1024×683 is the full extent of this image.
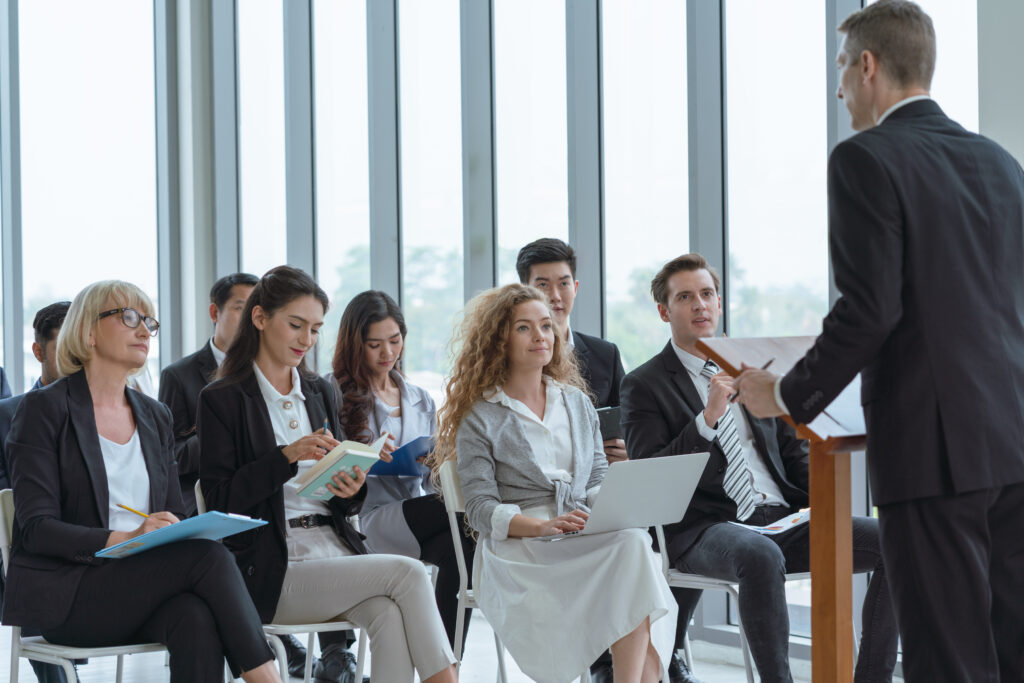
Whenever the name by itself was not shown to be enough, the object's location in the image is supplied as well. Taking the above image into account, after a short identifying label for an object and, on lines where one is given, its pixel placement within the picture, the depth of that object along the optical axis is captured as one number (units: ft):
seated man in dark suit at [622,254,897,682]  21.38
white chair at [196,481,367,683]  19.34
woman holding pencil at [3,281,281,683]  18.31
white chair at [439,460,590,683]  23.12
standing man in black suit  13.43
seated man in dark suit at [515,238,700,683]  28.35
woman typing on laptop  20.79
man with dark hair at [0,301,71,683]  26.18
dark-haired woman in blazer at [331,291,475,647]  26.37
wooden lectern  14.32
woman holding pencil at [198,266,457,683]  20.85
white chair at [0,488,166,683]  18.03
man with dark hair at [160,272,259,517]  28.39
